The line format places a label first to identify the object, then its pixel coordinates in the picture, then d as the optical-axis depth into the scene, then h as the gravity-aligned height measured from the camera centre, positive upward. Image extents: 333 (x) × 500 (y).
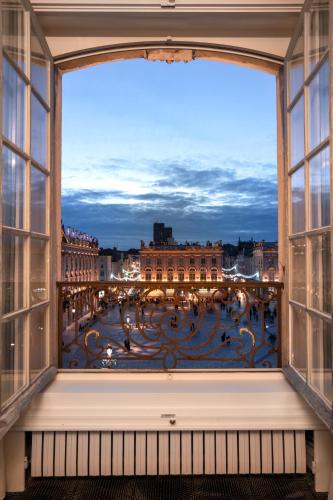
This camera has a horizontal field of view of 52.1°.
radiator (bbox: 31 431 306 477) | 1.77 -1.00
